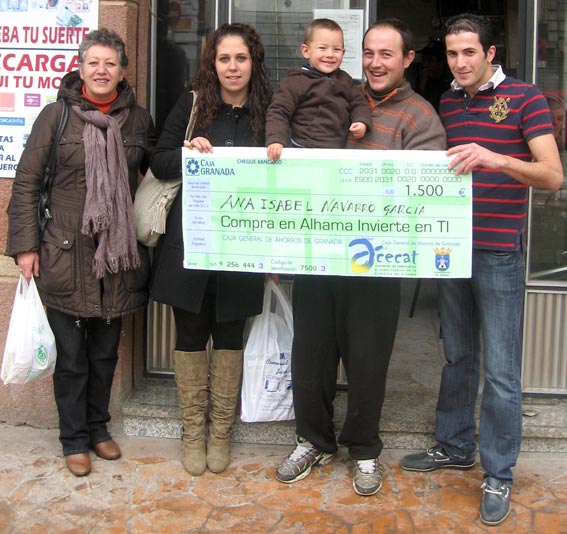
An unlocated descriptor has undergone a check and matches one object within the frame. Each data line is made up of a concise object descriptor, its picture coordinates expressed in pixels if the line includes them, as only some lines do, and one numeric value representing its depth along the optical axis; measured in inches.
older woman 140.5
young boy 128.6
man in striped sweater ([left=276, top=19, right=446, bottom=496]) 129.6
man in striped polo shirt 123.1
